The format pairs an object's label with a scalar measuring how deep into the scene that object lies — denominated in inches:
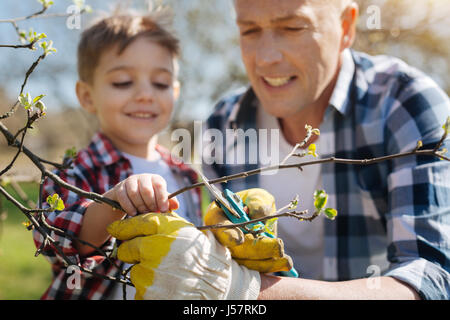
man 28.2
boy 30.1
